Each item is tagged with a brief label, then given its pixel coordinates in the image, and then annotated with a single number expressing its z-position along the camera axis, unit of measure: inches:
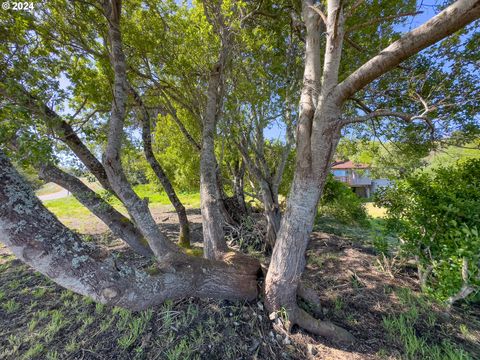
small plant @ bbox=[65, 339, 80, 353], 70.4
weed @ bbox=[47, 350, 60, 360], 67.2
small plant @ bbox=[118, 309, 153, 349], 72.3
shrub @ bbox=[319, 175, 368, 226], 285.1
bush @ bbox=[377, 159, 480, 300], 82.7
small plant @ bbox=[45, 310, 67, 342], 77.0
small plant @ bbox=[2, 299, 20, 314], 92.4
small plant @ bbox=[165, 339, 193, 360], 67.2
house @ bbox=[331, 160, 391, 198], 922.1
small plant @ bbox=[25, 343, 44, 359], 68.1
